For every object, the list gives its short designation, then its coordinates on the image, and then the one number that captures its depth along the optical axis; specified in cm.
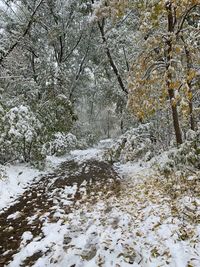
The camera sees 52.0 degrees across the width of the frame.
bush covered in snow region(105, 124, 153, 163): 779
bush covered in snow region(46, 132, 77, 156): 1136
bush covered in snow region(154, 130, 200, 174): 466
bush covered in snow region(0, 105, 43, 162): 743
